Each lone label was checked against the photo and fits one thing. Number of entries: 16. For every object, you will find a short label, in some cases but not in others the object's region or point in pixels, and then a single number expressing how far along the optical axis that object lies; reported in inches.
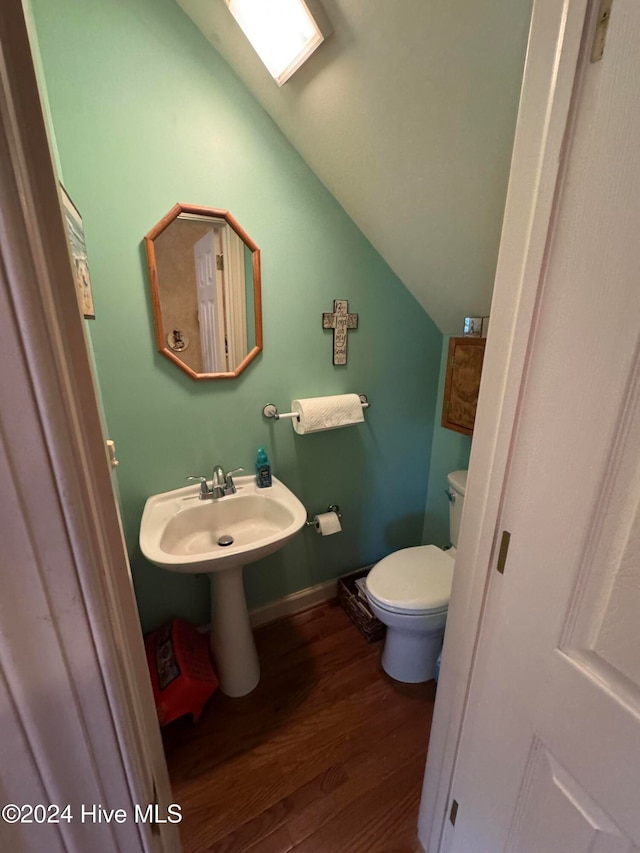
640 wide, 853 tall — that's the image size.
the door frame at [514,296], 19.3
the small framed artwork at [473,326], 58.3
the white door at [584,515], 17.6
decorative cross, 59.8
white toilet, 52.5
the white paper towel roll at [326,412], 58.7
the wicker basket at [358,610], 66.1
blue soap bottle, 58.2
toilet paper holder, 68.7
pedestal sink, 52.0
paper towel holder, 58.4
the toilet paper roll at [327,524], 65.8
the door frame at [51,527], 12.0
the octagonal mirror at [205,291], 47.3
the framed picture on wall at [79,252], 33.5
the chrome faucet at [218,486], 54.9
